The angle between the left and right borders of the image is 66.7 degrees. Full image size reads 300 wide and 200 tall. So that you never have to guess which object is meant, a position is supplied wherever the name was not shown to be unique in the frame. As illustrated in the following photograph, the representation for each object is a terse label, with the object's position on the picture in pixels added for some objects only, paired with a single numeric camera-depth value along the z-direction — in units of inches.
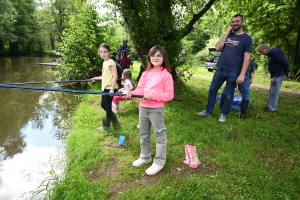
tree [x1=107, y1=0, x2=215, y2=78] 229.9
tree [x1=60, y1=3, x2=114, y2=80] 417.4
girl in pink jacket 117.0
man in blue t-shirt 175.5
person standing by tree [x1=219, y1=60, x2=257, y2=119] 210.4
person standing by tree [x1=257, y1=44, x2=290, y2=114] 220.1
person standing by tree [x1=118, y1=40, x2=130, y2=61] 409.1
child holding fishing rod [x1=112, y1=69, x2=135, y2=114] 194.1
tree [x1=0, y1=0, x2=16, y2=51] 946.2
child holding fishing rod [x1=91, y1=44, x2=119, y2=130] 176.6
